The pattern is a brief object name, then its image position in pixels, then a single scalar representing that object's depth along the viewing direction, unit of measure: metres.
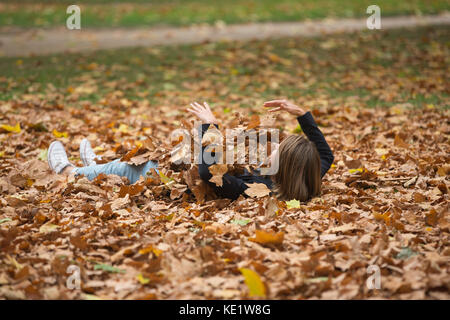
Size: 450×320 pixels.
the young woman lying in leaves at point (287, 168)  7.09
